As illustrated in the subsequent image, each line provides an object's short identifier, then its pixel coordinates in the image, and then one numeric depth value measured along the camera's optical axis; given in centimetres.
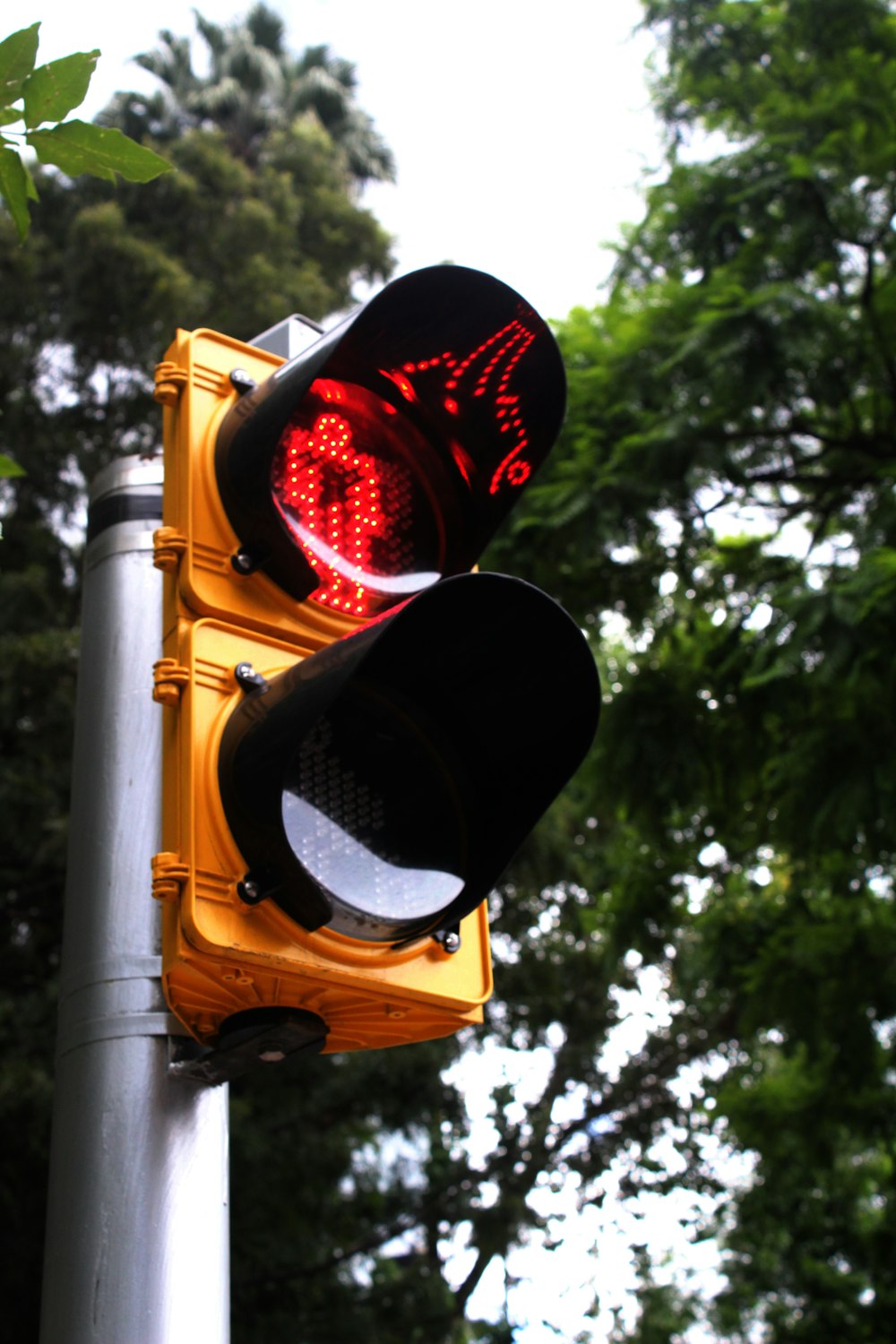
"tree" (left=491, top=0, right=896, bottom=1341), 591
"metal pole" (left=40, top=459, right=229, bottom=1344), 158
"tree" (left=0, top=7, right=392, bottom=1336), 977
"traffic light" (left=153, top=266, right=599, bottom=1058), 165
